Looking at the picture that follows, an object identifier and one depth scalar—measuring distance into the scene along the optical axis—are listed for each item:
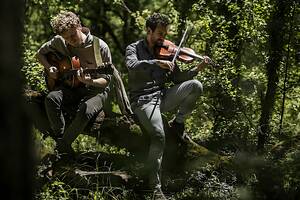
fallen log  8.24
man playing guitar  7.65
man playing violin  7.73
